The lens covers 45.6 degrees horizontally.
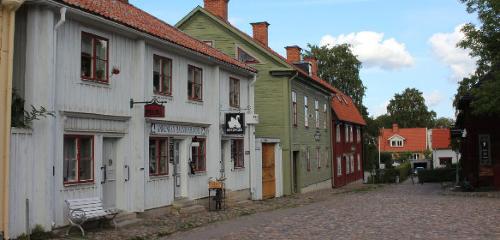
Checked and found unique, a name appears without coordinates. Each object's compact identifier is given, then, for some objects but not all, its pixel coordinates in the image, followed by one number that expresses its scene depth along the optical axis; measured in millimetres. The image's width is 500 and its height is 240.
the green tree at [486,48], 23750
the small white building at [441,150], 65250
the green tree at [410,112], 101750
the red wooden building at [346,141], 38909
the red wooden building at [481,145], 29562
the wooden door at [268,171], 25109
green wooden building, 28266
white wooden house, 11938
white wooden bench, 12602
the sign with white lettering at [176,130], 16609
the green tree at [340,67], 60375
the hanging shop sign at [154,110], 15359
